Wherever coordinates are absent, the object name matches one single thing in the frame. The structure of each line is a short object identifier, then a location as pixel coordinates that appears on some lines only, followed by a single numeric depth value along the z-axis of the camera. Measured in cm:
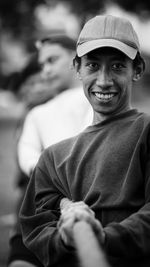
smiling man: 134
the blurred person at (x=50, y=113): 208
